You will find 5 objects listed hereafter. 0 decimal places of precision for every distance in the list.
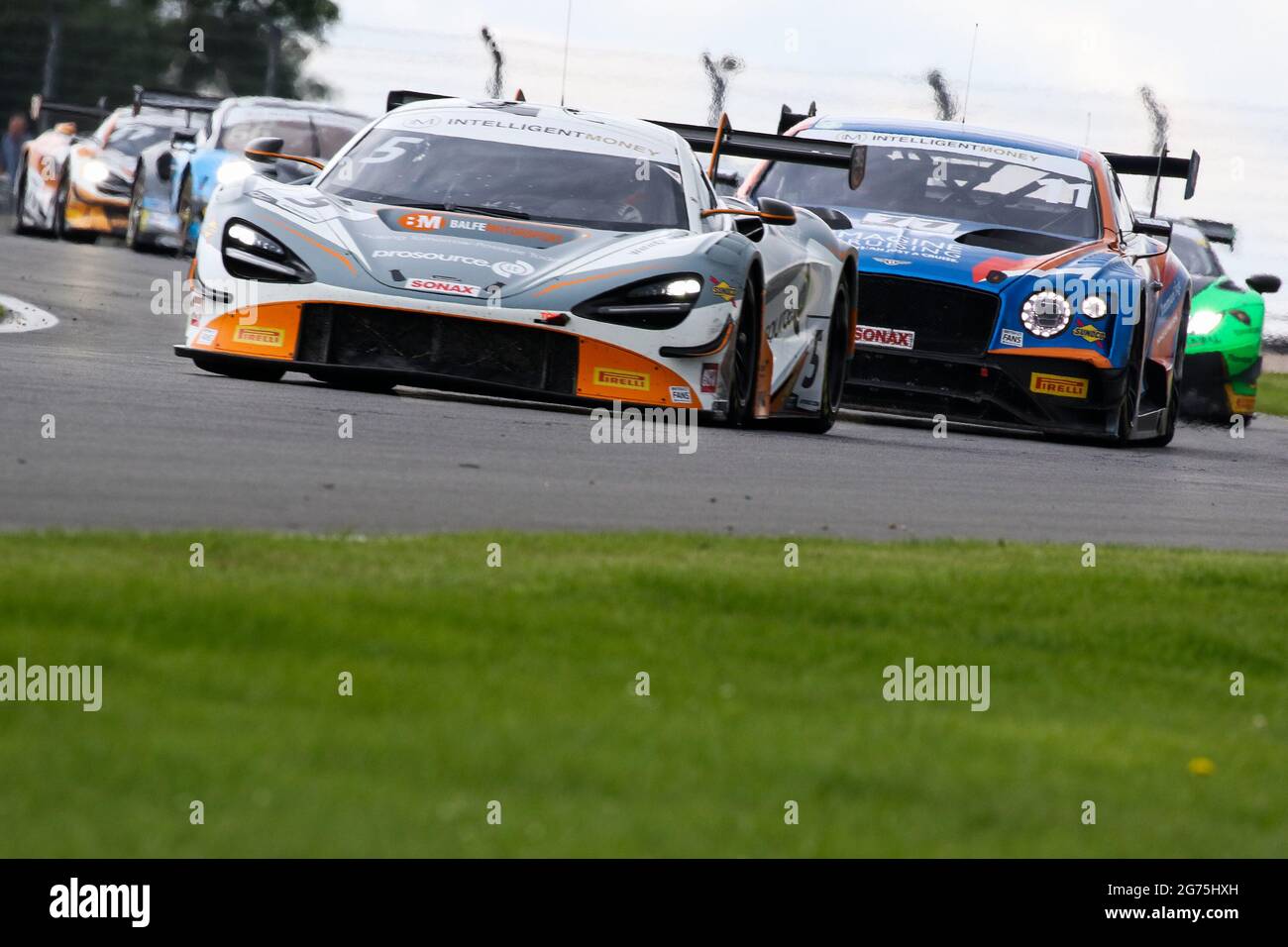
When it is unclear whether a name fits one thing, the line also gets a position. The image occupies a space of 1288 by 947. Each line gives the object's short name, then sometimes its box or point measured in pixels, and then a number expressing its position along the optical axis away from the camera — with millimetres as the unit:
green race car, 17688
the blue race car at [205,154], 23062
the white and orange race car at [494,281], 10516
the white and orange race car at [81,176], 26562
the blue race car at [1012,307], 13125
